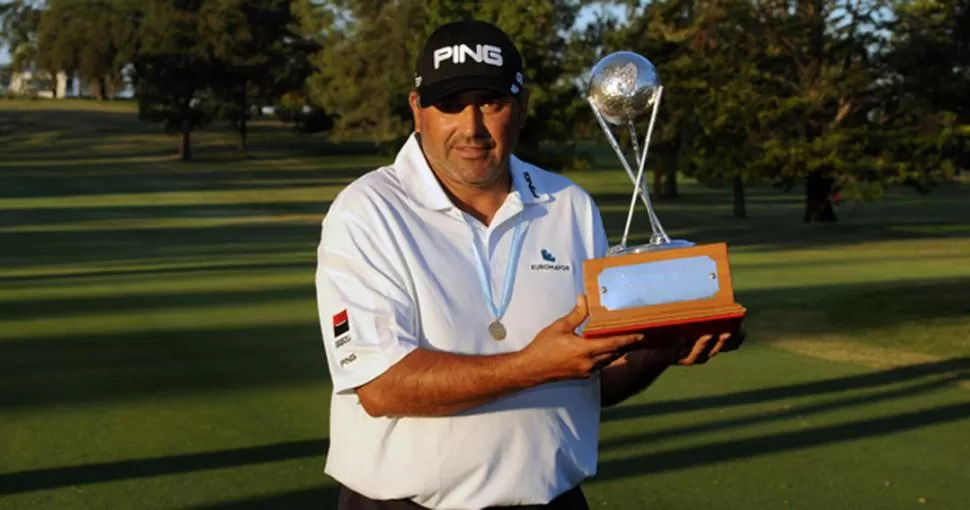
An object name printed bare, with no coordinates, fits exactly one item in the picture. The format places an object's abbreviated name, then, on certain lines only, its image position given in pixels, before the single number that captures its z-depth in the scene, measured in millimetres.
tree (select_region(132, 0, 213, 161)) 67000
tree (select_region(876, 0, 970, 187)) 32406
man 3033
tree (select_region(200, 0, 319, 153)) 68250
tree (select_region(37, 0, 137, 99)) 76344
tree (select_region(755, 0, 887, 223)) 33625
